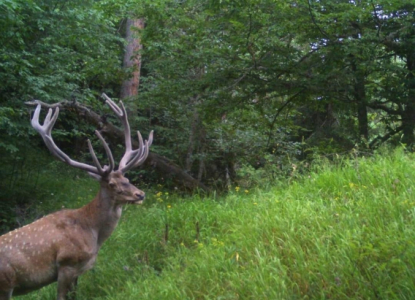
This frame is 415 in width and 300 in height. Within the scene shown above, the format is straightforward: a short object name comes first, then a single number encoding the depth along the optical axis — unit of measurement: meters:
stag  6.62
